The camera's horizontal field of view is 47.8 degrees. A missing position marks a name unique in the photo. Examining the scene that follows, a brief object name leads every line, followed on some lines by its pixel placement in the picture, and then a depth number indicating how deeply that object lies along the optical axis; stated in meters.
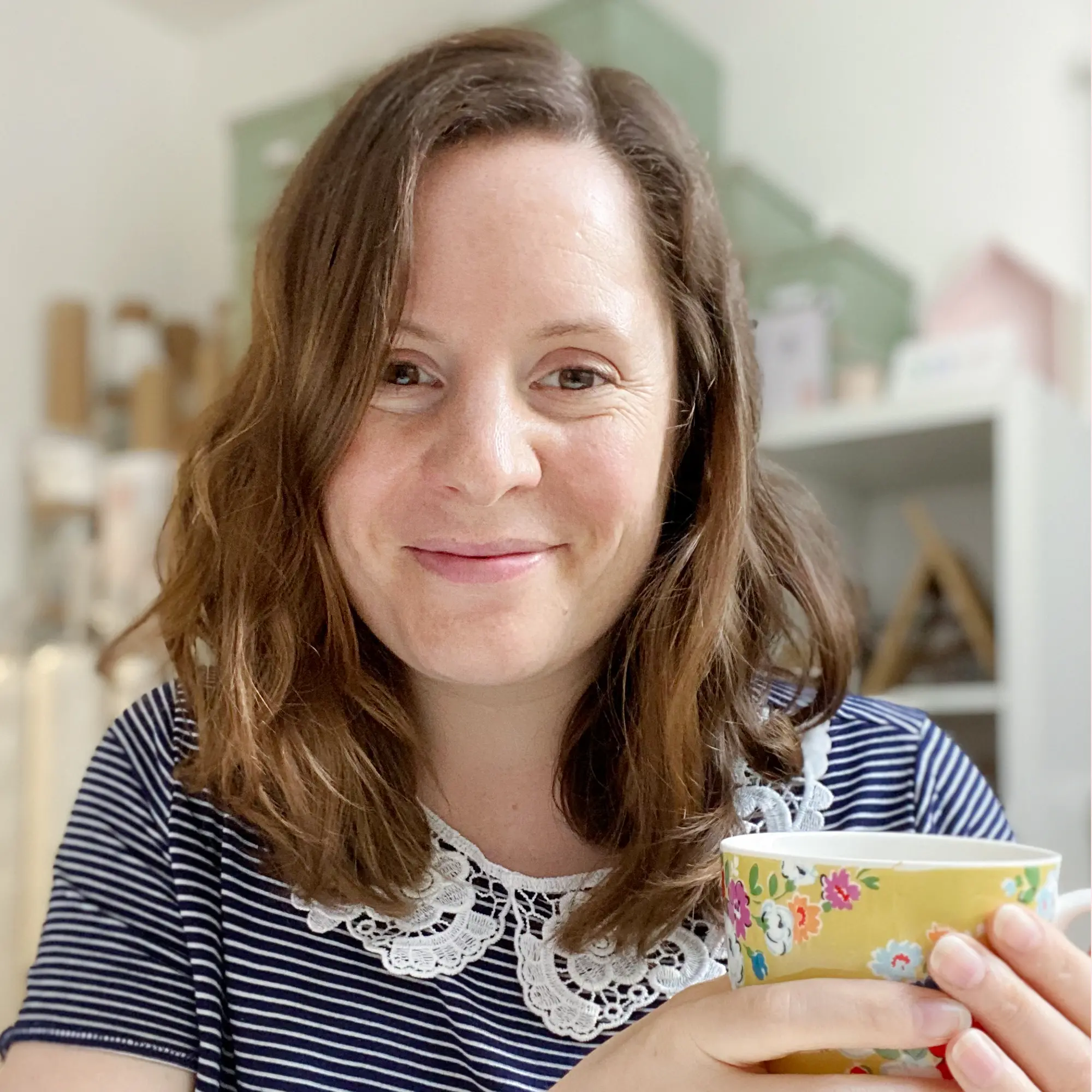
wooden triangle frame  1.53
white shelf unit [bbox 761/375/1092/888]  1.39
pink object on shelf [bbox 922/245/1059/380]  1.73
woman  0.70
